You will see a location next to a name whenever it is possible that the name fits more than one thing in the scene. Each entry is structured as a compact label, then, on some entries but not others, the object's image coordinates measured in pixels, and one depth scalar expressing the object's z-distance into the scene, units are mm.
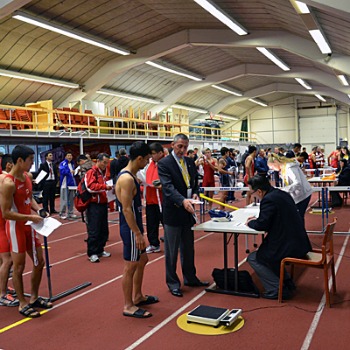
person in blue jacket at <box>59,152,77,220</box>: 10945
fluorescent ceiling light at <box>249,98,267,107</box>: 37200
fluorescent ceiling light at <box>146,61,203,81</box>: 22764
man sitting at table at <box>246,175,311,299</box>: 4227
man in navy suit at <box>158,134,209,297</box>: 4680
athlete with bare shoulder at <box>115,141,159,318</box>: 3912
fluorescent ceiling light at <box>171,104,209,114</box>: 32094
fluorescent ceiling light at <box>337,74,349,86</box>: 17848
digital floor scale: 3756
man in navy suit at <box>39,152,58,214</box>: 11234
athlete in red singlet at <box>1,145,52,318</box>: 4027
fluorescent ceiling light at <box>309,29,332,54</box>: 12539
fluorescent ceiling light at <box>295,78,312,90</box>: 26839
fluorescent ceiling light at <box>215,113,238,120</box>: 38819
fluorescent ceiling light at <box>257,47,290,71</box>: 18681
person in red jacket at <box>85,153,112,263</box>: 6411
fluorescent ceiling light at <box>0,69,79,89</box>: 18519
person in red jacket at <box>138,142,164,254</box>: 6859
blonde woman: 5879
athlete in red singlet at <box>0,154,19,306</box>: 4434
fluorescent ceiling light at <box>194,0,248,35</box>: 13484
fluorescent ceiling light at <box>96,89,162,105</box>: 24773
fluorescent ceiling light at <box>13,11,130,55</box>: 14488
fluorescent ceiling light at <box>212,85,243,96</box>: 30312
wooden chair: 4039
